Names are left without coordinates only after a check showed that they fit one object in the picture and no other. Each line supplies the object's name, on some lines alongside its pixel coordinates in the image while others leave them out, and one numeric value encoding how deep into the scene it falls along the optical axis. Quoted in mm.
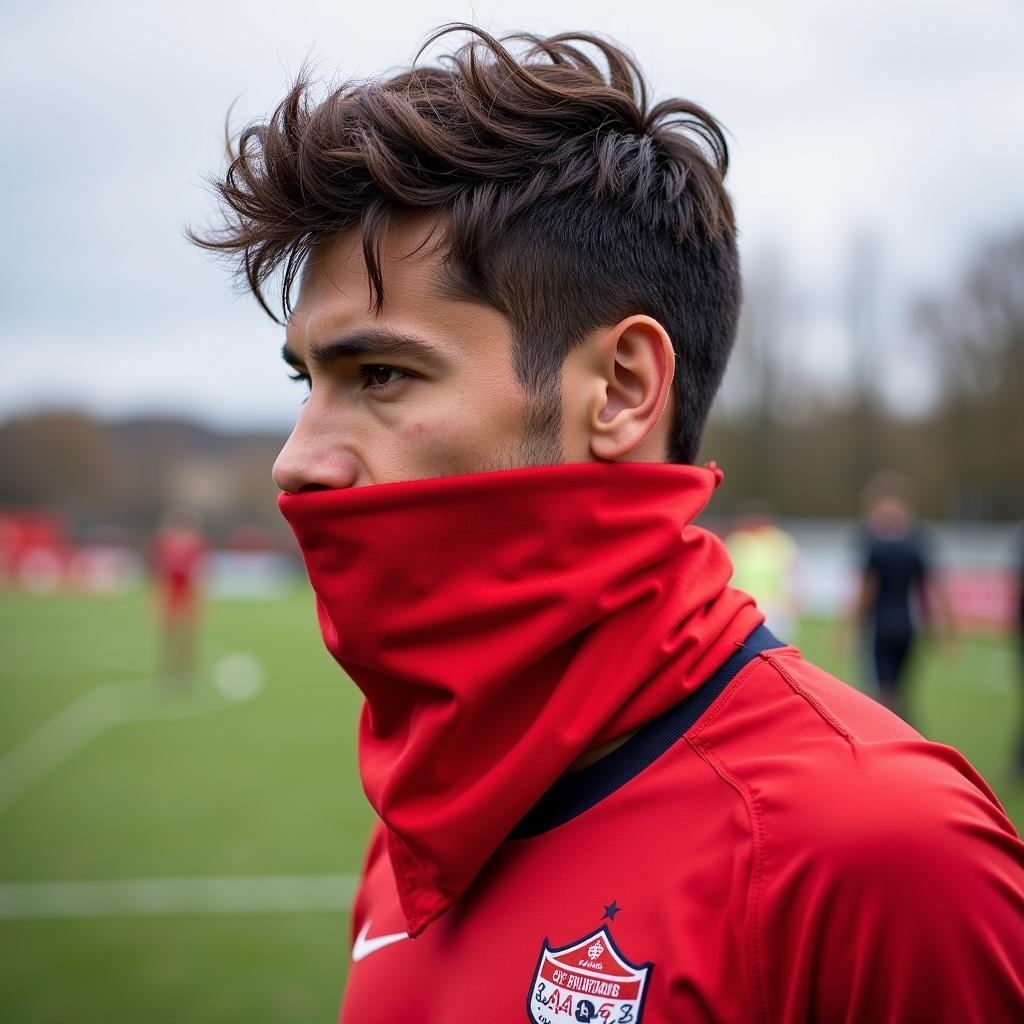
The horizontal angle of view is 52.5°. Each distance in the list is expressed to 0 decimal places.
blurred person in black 9523
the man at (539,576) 1263
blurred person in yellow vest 12516
